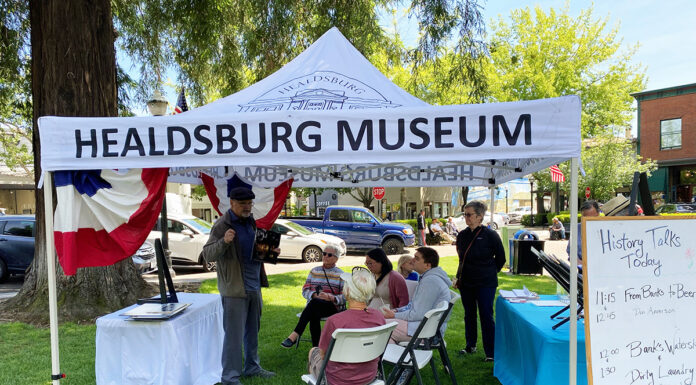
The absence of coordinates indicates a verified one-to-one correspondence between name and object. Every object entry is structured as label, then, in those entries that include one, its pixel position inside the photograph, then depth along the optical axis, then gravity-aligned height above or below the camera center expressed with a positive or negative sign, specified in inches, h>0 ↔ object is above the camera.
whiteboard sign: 103.7 -27.9
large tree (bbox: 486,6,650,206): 914.7 +240.0
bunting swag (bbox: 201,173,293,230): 227.6 -4.8
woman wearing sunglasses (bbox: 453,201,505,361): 187.9 -35.6
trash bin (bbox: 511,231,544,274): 419.8 -70.4
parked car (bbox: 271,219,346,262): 561.3 -71.9
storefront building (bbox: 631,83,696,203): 1187.3 +110.4
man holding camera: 160.9 -30.5
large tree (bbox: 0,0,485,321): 265.9 +103.8
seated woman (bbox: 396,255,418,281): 209.9 -39.4
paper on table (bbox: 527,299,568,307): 153.3 -41.7
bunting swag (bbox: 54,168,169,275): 136.7 -7.2
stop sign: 753.6 -15.0
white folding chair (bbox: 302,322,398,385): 113.8 -40.9
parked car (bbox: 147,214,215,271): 498.6 -57.4
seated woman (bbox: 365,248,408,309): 185.5 -40.9
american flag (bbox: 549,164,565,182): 509.4 +6.6
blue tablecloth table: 119.9 -48.6
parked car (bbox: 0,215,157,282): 424.5 -54.4
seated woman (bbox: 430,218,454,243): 796.6 -84.9
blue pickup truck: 639.1 -64.1
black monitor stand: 148.8 -31.7
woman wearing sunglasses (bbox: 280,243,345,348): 198.4 -47.9
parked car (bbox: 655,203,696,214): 878.7 -60.8
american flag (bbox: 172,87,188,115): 359.1 +66.8
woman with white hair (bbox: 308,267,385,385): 119.9 -37.0
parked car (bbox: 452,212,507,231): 1056.2 -96.3
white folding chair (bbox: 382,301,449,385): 139.2 -55.9
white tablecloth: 145.4 -52.9
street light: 335.4 +61.9
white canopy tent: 115.5 +13.4
